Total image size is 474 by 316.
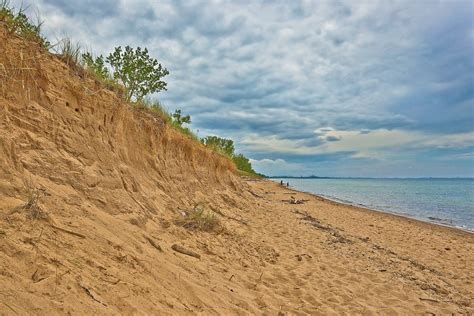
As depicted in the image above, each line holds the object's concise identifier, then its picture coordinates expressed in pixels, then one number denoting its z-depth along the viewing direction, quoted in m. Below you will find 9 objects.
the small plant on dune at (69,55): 6.23
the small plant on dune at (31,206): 3.28
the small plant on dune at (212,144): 15.76
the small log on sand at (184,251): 5.25
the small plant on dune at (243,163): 62.16
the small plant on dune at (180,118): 14.13
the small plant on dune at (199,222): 6.69
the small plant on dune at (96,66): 6.79
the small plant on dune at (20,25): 4.93
